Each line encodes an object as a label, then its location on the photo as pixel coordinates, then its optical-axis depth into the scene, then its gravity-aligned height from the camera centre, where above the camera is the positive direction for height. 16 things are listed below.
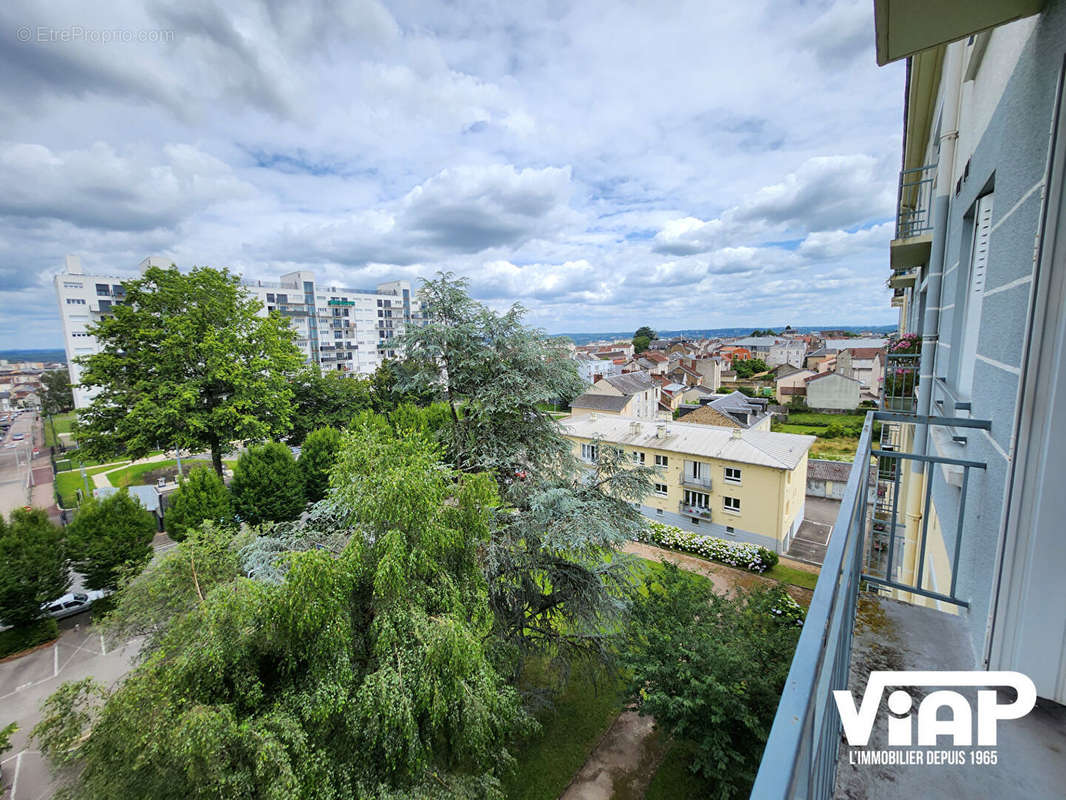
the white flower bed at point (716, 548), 16.73 -8.11
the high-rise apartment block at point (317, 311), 42.19 +3.30
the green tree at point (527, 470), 8.32 -2.71
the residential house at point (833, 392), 46.19 -5.95
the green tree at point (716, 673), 6.54 -5.03
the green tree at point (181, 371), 16.36 -1.14
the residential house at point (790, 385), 50.53 -5.65
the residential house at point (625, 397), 33.27 -4.72
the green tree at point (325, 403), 28.88 -4.23
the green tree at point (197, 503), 15.38 -5.45
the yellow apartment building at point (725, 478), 17.55 -5.69
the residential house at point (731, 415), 26.72 -4.79
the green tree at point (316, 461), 18.91 -5.02
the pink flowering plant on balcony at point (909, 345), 6.83 -0.19
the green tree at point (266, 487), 17.05 -5.46
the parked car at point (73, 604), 13.53 -7.74
